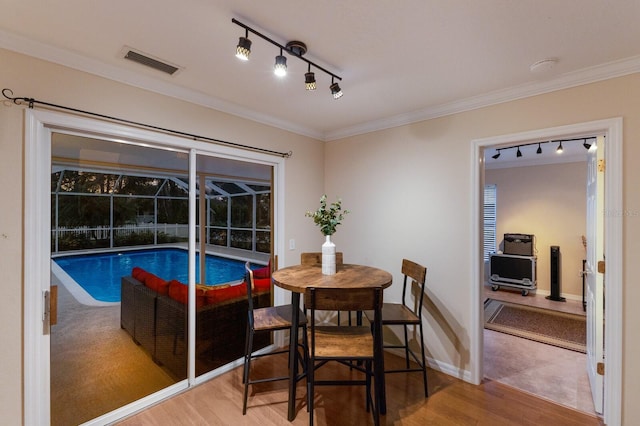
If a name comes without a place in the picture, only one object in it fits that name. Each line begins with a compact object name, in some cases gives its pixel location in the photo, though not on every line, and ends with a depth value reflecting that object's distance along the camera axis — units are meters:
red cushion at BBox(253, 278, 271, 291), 3.12
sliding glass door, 2.00
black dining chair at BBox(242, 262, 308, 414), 2.24
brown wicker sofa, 2.45
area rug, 3.45
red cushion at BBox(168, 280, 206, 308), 2.55
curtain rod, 1.70
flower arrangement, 2.41
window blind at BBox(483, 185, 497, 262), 5.97
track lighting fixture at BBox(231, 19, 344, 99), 1.52
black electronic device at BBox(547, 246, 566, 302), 5.02
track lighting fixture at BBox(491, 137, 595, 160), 3.79
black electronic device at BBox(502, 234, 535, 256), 5.30
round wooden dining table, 1.98
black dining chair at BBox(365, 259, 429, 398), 2.39
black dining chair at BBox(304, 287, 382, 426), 1.83
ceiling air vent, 1.88
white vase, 2.38
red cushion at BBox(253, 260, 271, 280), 3.27
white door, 2.15
